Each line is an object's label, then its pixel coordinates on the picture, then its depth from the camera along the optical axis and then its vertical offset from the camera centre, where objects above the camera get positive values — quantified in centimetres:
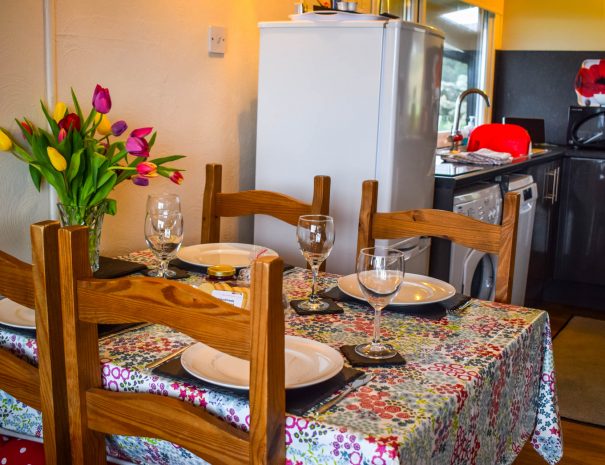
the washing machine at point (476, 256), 284 -56
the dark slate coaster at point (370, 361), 128 -43
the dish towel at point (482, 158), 339 -21
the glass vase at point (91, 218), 172 -28
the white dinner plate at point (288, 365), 116 -42
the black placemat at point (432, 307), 157 -41
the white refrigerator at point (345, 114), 238 -3
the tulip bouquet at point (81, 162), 170 -15
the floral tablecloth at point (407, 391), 105 -44
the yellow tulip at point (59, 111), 174 -4
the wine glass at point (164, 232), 170 -30
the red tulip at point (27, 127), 175 -8
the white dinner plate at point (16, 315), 139 -42
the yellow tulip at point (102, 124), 180 -7
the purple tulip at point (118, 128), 176 -7
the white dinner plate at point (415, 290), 163 -40
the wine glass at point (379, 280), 131 -29
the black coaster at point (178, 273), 181 -42
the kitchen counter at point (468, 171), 278 -24
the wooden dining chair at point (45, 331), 113 -36
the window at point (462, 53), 434 +35
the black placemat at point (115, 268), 177 -41
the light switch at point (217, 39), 244 +20
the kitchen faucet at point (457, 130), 388 -10
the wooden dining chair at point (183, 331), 90 -32
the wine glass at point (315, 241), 160 -29
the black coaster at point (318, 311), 157 -42
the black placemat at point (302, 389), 110 -43
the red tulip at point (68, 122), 170 -6
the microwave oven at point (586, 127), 448 -6
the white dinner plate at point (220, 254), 192 -40
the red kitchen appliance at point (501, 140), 381 -14
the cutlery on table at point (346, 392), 109 -43
